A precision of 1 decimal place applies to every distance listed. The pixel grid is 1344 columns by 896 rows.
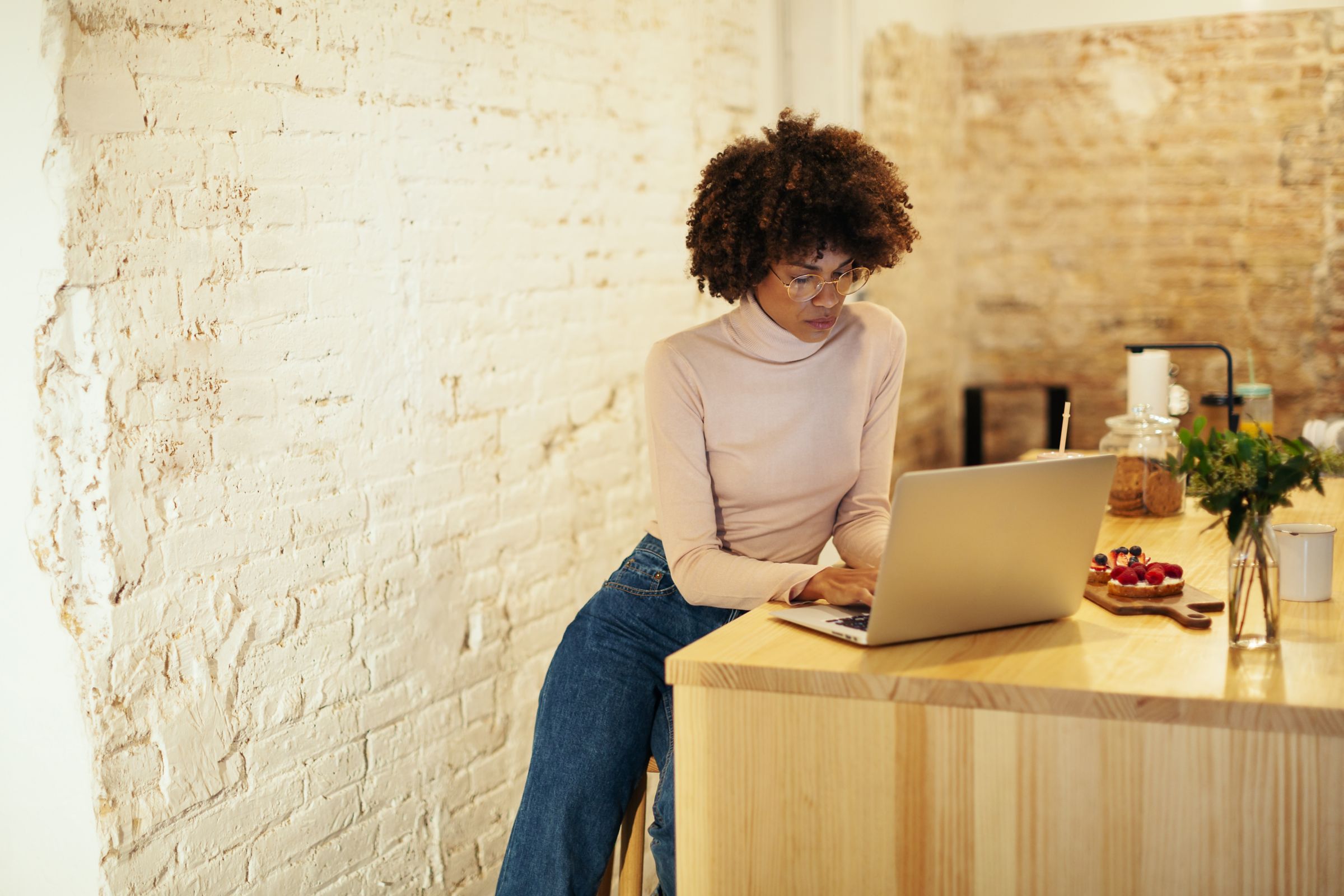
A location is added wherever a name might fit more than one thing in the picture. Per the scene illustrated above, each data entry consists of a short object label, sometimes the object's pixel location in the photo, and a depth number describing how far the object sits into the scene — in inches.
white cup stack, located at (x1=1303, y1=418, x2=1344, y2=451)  127.3
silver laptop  56.1
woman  75.0
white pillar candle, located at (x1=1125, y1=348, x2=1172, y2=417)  111.3
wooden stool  76.9
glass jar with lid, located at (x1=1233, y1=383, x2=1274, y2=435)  131.7
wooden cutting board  64.1
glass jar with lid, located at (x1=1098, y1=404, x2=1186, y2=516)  93.5
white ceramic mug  68.2
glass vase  58.7
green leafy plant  57.2
